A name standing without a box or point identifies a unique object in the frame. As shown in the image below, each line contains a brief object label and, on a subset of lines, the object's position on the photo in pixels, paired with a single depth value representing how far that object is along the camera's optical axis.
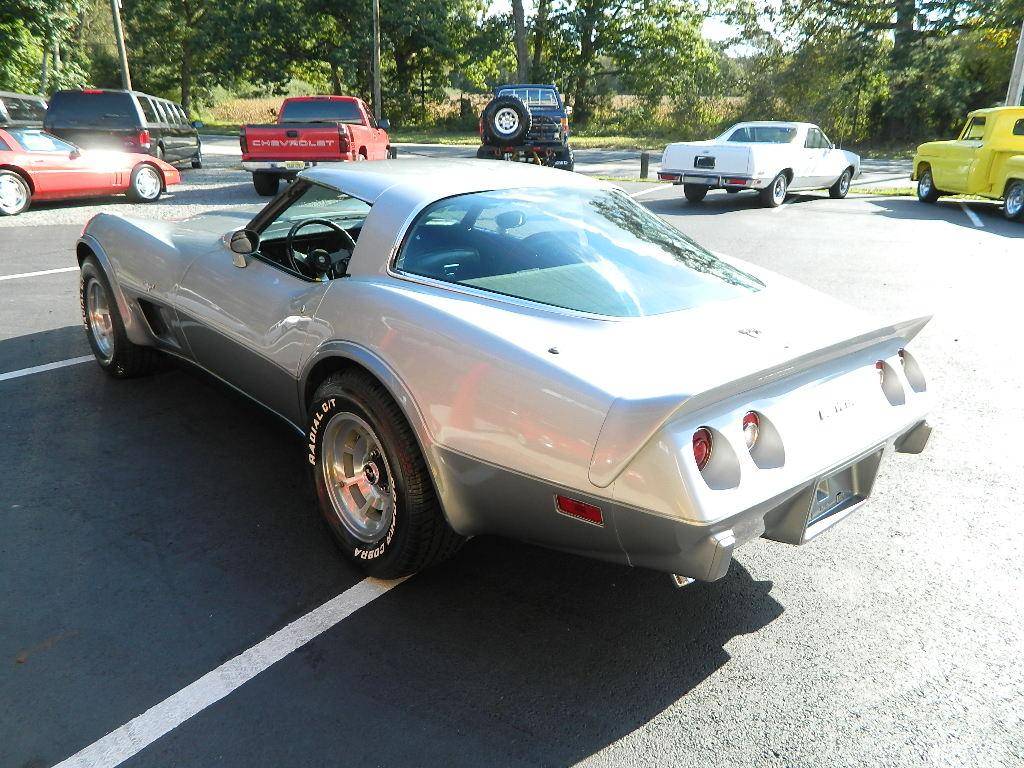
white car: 13.57
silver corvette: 2.27
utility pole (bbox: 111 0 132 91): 25.43
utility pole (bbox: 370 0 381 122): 31.38
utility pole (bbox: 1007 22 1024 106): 20.52
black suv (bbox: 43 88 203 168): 14.31
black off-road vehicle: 18.08
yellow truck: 13.00
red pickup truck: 13.04
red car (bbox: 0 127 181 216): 11.52
